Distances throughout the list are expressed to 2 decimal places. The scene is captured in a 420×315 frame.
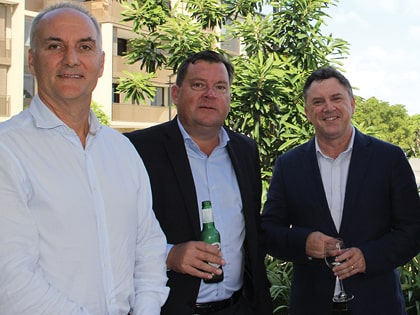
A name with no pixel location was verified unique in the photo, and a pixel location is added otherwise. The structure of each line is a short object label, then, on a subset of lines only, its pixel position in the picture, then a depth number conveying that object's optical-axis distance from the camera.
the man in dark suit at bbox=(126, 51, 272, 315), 2.53
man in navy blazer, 2.65
